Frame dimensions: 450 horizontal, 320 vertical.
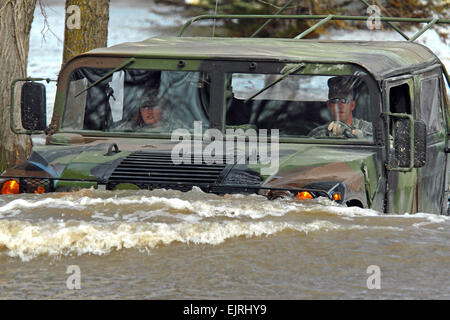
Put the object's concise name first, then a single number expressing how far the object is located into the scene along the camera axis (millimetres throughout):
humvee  15969
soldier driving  16969
